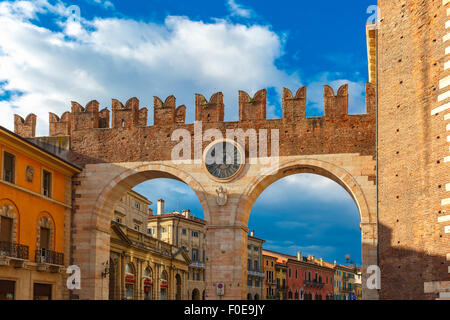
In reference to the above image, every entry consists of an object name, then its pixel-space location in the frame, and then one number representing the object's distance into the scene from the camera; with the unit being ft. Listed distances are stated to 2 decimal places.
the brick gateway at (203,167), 85.15
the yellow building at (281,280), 292.20
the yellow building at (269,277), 280.10
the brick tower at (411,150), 64.69
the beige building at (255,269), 263.08
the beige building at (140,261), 145.28
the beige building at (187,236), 223.51
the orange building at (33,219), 76.02
